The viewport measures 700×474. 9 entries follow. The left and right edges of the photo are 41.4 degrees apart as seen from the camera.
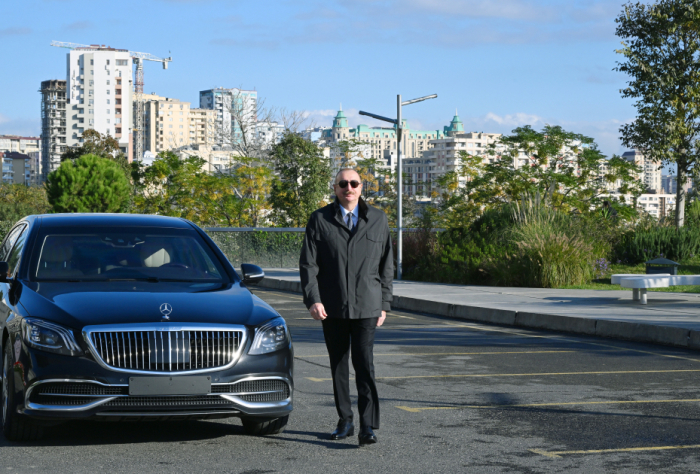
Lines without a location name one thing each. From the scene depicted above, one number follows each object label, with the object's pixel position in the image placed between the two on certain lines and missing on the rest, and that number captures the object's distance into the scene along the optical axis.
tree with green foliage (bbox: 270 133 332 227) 43.31
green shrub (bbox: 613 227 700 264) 25.55
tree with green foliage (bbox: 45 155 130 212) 54.94
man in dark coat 6.00
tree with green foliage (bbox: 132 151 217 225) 43.19
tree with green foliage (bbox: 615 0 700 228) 29.13
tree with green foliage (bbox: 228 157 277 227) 43.03
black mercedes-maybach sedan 5.59
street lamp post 25.45
